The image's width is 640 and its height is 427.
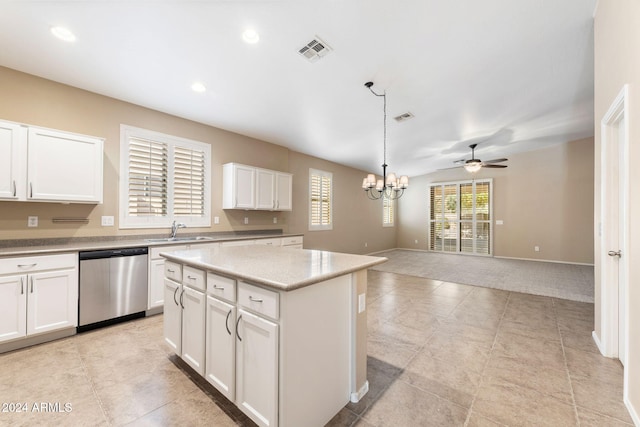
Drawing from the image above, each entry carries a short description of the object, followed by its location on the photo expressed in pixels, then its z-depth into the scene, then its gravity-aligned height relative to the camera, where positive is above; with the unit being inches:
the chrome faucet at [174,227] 149.8 -8.4
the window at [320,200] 253.6 +14.1
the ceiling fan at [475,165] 222.5 +44.1
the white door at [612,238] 87.5 -7.4
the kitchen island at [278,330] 52.9 -28.0
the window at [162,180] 137.8 +19.2
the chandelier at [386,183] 161.9 +20.6
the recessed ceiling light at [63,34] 89.1 +62.6
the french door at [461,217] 319.9 -2.0
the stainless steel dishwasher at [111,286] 107.3 -32.6
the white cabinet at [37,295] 91.5 -31.1
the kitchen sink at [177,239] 140.6 -15.0
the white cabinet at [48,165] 98.4 +19.2
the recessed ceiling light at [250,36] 93.0 +65.3
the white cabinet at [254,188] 174.2 +18.1
